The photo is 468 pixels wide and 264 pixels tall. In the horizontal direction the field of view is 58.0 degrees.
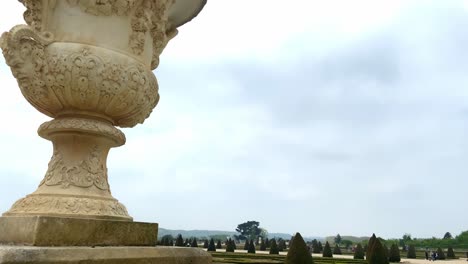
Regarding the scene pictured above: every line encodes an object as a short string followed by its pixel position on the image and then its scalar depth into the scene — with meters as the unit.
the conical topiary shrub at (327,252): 32.57
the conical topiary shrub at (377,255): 20.52
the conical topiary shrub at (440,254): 38.09
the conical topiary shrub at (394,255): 30.11
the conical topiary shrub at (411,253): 37.54
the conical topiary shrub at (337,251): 41.53
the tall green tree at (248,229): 113.36
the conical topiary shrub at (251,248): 35.47
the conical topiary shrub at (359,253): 32.50
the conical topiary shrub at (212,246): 37.45
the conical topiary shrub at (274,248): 33.69
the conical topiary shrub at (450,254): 40.03
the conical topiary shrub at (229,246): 35.34
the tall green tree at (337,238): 83.38
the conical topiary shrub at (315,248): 42.69
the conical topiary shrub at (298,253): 16.06
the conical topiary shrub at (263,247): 44.81
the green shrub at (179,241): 31.44
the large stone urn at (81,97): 2.90
